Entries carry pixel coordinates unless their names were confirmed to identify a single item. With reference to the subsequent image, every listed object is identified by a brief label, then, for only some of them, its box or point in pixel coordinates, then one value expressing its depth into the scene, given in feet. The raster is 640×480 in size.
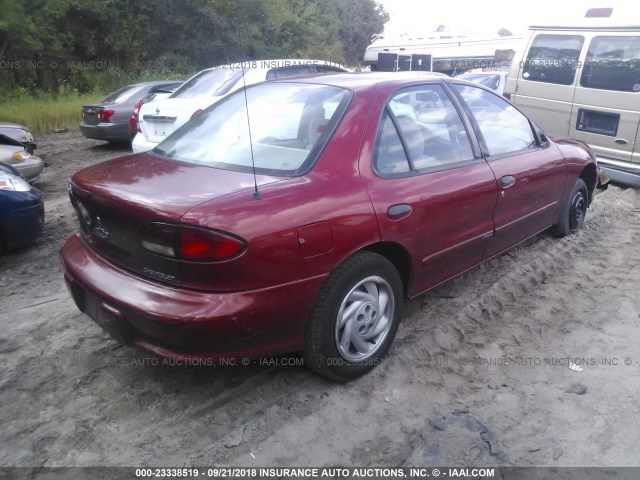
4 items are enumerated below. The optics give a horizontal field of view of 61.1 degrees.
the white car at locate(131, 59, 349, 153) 24.25
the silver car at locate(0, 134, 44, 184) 21.29
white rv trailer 61.52
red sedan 8.02
